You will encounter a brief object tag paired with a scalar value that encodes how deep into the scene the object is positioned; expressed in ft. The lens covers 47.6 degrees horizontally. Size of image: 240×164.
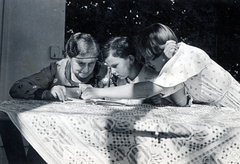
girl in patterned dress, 6.04
